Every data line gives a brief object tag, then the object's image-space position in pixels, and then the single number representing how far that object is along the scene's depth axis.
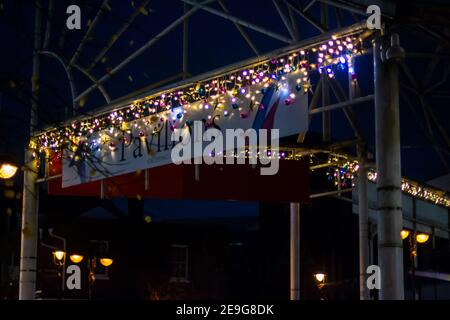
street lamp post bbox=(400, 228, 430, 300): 20.55
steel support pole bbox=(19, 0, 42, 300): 14.42
